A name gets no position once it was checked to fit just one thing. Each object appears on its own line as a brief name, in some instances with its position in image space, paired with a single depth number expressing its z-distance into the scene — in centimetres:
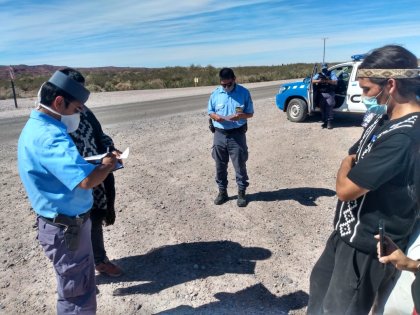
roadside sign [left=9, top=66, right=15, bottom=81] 2073
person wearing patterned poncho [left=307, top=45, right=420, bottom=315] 176
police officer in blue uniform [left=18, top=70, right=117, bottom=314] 213
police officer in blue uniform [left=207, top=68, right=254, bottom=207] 489
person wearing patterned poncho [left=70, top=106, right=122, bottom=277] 316
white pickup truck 1000
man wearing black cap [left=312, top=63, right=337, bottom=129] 998
